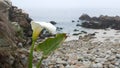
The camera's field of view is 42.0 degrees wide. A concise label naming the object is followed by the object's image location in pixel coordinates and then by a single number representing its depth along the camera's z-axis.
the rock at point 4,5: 7.73
